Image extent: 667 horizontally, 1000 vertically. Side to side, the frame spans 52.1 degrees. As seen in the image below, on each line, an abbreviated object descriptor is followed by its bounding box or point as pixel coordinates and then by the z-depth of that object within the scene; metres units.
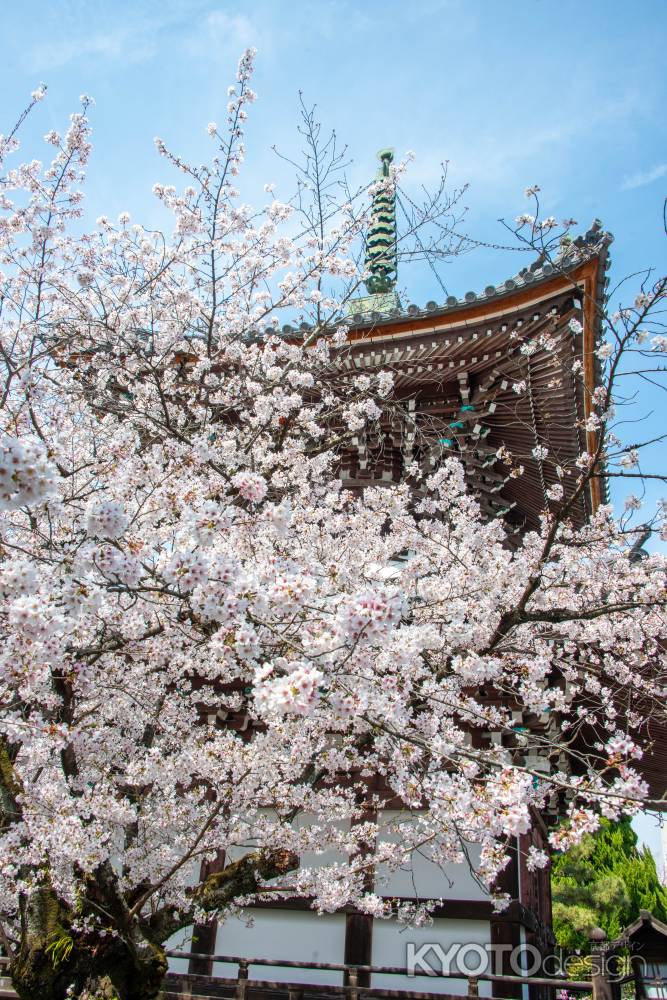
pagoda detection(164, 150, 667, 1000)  7.00
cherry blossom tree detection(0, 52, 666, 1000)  3.27
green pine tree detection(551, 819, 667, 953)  19.86
